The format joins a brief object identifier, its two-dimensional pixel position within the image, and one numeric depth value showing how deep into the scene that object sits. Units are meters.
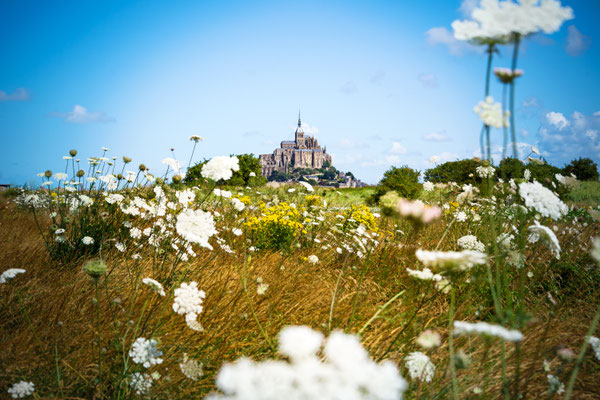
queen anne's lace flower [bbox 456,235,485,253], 3.10
